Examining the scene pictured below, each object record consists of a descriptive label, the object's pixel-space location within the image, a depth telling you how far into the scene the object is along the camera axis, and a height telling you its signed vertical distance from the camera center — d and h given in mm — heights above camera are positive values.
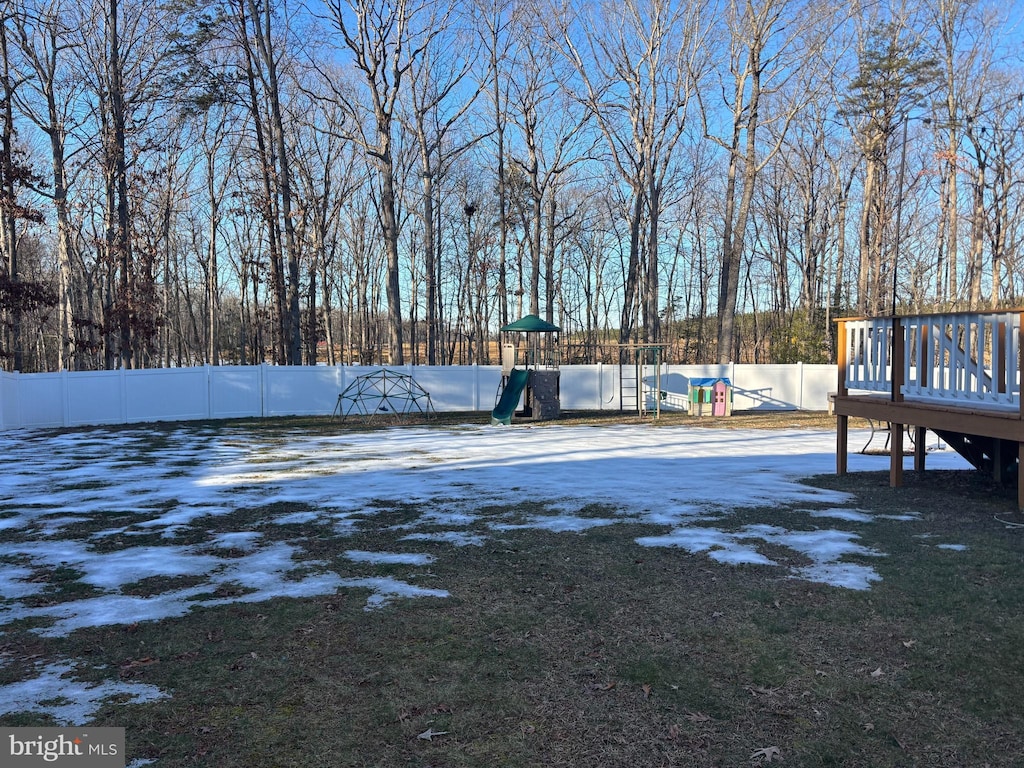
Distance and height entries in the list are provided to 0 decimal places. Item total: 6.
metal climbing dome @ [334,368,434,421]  18562 -939
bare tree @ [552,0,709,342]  25062 +9059
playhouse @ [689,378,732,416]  18859 -1066
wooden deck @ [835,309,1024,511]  6312 -313
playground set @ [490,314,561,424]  17125 -648
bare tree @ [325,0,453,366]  22016 +8520
